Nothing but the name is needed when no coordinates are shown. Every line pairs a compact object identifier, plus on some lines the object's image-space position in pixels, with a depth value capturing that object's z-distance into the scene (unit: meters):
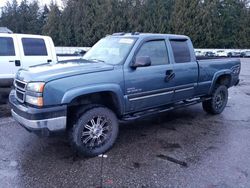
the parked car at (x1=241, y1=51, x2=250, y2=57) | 33.02
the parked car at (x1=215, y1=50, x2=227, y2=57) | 30.93
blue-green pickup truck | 2.93
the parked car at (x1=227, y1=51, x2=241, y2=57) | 32.13
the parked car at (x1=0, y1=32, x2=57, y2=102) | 5.76
